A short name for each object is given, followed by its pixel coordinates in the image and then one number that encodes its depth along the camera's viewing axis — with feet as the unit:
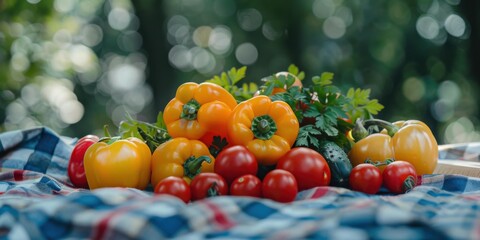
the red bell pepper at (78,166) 5.48
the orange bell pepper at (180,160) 4.64
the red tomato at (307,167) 4.32
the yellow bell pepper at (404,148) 5.16
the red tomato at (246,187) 4.01
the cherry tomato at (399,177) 4.43
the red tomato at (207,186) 3.98
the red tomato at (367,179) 4.38
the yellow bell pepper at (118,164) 4.69
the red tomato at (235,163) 4.24
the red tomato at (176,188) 3.96
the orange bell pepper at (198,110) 4.91
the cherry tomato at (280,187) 3.91
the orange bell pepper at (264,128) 4.66
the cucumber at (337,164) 4.70
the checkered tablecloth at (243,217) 2.69
